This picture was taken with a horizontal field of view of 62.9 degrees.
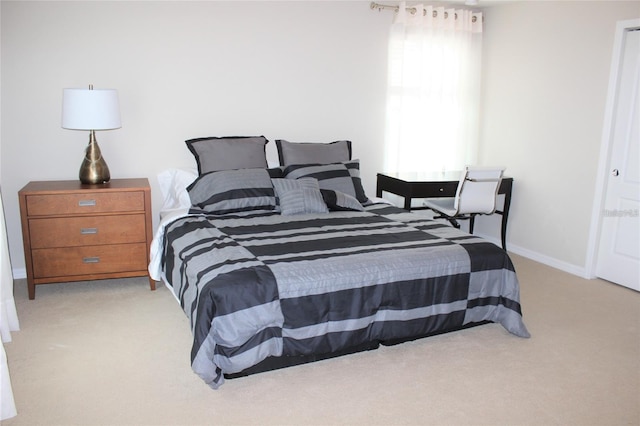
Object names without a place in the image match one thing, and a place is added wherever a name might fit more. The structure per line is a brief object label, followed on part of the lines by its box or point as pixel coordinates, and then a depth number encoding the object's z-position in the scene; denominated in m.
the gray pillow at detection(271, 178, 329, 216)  3.71
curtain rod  4.61
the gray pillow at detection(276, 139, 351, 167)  4.21
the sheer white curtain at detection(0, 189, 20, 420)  2.94
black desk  4.41
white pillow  3.96
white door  3.79
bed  2.48
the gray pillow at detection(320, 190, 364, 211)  3.85
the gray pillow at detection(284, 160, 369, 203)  4.03
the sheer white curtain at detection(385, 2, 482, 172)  4.80
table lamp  3.53
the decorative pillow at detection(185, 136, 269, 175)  3.99
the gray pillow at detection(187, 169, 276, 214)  3.70
